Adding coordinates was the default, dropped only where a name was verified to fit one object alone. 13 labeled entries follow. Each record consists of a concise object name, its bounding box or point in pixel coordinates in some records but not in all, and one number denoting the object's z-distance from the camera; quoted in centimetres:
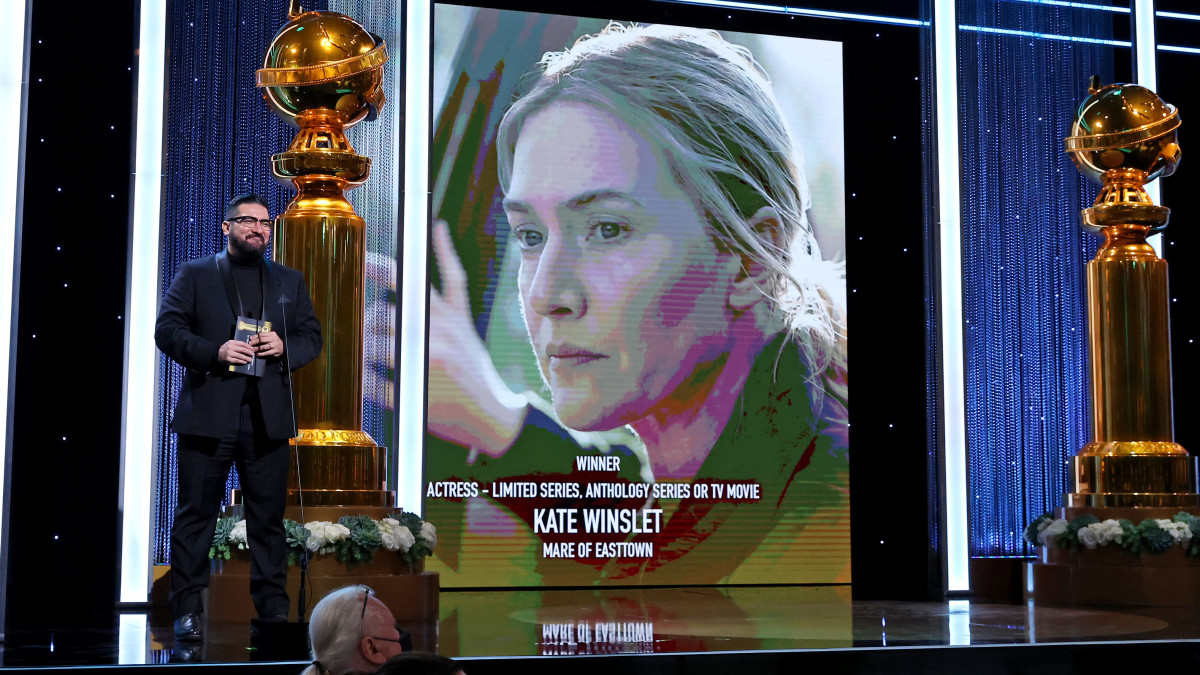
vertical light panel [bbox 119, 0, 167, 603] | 1041
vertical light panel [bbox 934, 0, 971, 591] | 1260
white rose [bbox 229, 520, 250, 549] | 809
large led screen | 1171
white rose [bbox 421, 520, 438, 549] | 867
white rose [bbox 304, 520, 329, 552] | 804
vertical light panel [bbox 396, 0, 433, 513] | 1138
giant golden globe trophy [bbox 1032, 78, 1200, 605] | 1044
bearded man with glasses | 691
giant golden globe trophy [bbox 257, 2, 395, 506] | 886
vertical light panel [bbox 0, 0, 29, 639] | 757
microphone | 674
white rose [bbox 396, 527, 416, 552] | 833
